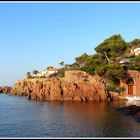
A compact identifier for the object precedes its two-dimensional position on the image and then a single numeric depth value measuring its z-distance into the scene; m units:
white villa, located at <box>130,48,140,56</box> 58.36
